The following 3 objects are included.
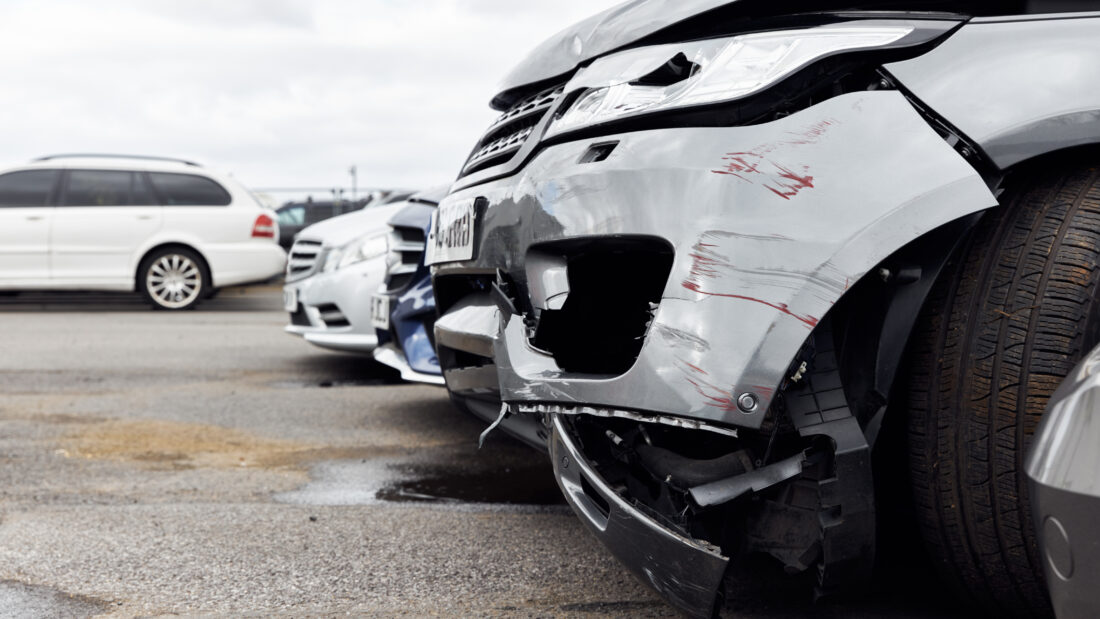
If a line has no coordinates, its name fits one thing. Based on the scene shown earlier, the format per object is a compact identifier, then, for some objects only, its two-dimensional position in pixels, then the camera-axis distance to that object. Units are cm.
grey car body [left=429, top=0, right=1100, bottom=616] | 163
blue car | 376
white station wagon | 1067
